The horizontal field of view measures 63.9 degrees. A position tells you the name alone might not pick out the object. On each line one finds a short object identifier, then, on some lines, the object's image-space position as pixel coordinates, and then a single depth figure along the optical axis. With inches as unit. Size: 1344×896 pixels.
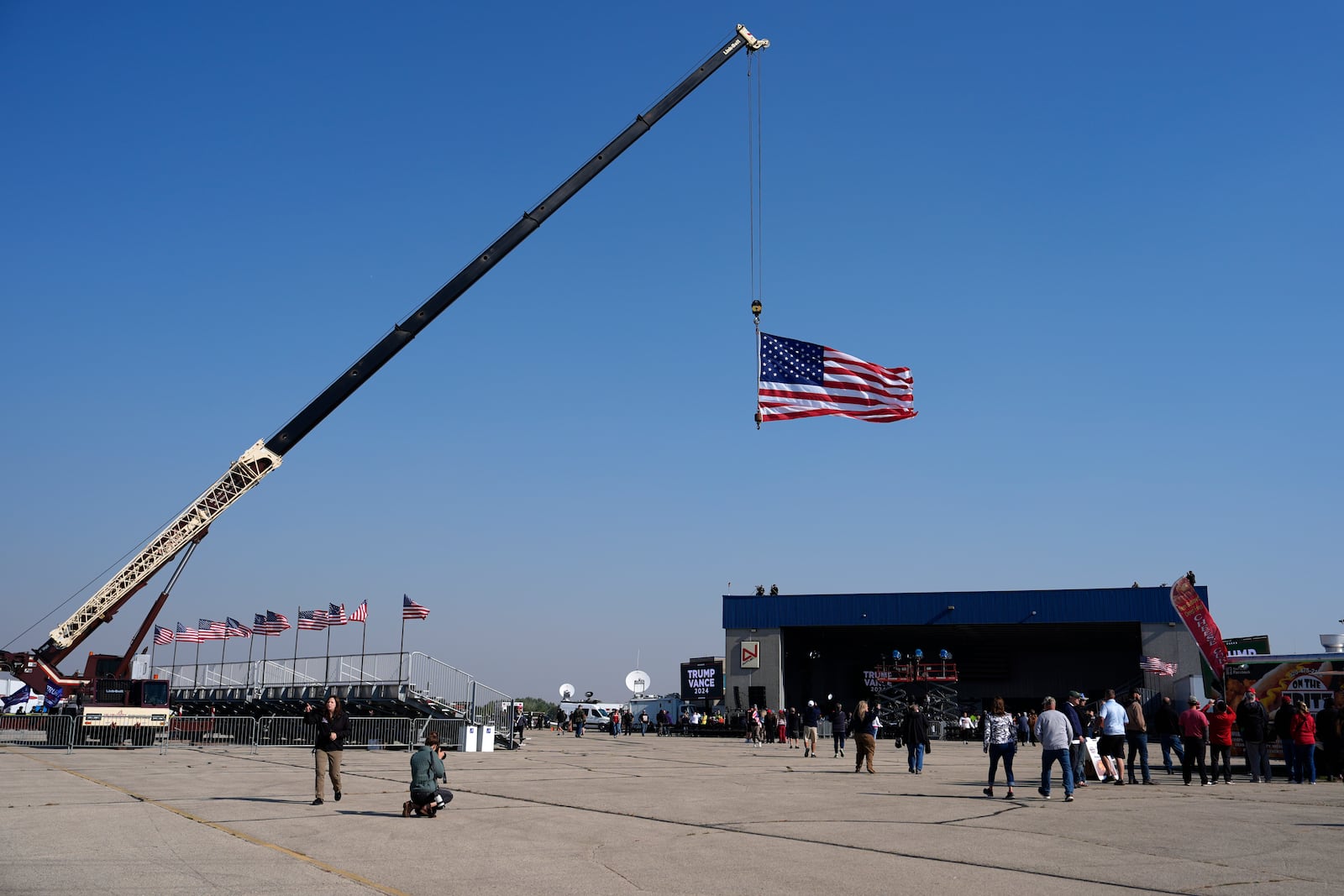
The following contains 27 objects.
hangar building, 2097.7
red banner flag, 1221.1
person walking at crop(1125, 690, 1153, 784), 785.6
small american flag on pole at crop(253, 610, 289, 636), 1975.9
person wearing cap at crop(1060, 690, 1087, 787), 762.2
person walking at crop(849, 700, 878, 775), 932.0
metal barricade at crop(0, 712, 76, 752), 1414.0
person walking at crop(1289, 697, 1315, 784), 779.4
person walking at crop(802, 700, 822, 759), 1299.2
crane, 1090.1
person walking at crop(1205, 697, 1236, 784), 798.5
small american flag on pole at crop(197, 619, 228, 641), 2057.1
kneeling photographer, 572.7
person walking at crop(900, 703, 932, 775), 943.7
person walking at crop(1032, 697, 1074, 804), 645.9
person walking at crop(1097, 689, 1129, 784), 768.3
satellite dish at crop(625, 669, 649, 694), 2674.7
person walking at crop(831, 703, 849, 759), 1250.6
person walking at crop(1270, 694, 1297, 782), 792.3
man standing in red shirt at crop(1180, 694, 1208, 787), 775.1
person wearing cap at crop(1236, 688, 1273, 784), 798.5
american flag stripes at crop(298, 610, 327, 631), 1847.9
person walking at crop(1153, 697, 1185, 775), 861.2
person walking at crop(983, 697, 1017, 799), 671.1
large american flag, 852.6
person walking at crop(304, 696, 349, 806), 625.6
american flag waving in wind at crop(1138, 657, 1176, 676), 2017.7
